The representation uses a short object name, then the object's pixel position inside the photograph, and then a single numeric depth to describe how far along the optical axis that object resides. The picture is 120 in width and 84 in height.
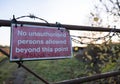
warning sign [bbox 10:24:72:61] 1.03
